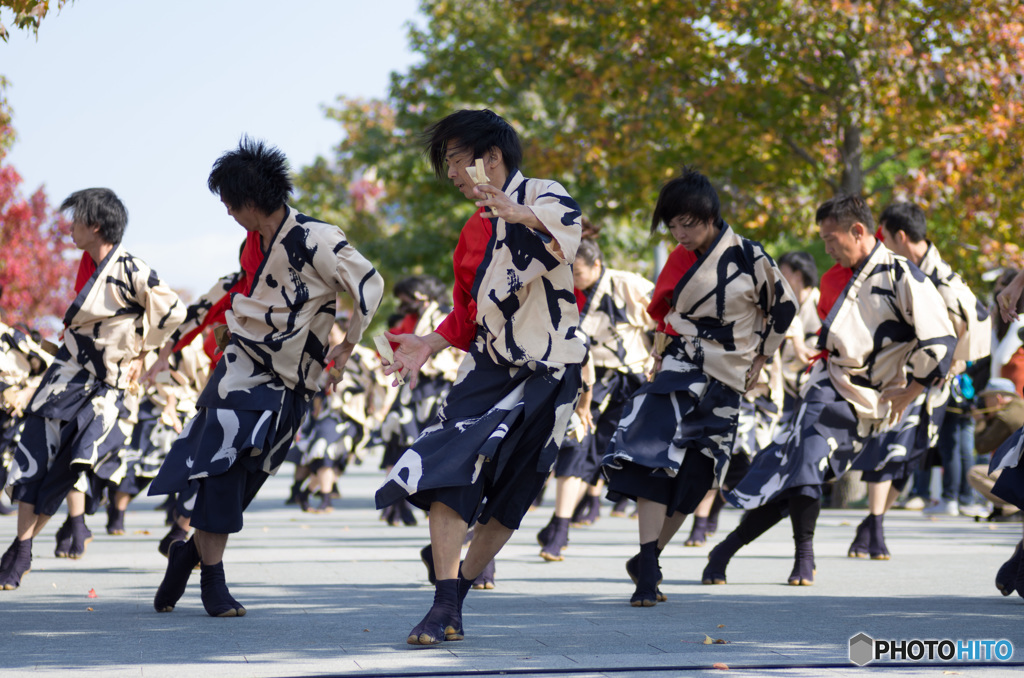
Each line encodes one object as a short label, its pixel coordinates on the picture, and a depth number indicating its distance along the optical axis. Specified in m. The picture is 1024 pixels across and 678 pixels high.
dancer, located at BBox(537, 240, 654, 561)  18.17
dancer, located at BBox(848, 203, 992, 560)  15.51
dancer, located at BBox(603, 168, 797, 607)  11.92
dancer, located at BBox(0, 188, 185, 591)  13.40
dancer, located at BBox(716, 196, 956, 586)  13.18
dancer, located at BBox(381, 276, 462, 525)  23.64
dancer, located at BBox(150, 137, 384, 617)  10.82
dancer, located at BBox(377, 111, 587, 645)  9.19
